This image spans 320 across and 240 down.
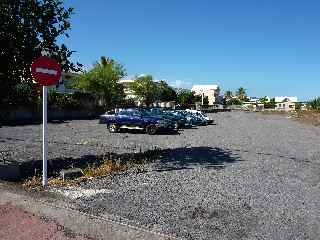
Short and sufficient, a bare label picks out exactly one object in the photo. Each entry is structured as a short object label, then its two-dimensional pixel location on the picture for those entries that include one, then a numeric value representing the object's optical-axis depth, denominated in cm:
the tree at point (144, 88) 5644
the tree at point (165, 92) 6052
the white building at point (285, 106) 8725
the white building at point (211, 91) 11153
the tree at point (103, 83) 4151
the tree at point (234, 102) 10855
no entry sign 528
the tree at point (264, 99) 10964
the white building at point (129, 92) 5828
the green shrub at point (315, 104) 6470
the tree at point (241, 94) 12083
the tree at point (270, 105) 9244
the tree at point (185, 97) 6680
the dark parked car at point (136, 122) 1706
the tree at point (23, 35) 673
